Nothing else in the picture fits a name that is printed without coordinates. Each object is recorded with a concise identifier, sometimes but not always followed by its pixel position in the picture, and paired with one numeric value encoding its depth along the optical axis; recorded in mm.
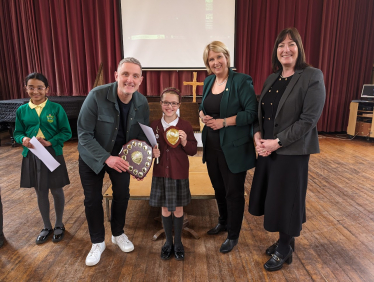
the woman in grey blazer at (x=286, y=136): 1452
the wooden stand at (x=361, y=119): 5398
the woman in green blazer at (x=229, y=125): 1691
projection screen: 5695
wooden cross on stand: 4647
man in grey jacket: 1613
